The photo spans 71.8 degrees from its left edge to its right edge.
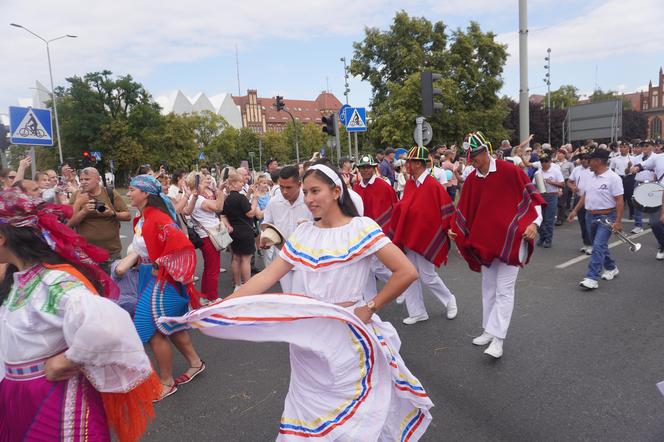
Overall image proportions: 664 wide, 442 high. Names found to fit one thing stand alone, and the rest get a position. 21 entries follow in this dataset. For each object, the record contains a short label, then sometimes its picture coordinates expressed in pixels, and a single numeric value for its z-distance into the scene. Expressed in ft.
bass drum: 22.94
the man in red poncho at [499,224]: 13.74
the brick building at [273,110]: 436.76
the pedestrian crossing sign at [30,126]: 28.35
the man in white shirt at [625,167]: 38.78
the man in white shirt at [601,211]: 20.06
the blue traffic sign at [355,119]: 38.55
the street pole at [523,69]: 33.58
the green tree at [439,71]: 98.17
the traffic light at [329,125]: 42.27
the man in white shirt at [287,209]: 15.35
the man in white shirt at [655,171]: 24.43
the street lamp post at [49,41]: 89.90
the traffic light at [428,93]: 32.55
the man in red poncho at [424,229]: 17.29
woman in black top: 22.50
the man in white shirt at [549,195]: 29.81
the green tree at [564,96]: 250.35
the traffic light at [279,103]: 77.58
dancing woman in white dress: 6.63
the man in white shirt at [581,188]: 22.27
